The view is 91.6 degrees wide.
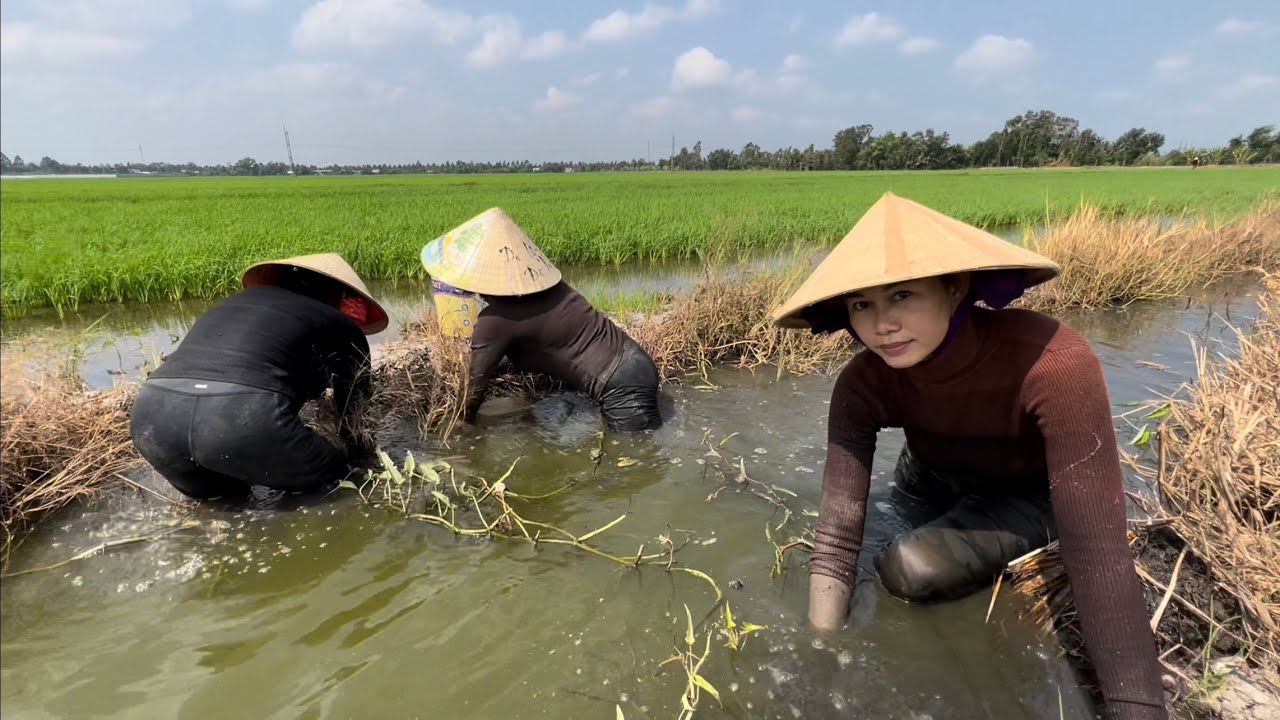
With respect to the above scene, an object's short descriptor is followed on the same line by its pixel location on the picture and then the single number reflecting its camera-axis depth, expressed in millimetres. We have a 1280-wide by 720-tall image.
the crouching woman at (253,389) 2338
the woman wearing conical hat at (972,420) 1478
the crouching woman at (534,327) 3248
